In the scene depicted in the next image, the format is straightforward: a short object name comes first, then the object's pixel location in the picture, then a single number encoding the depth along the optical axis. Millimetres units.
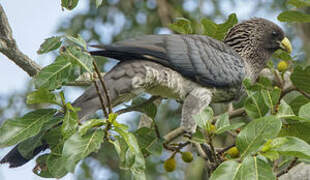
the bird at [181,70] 6590
